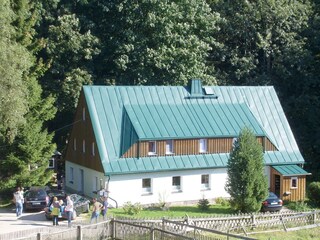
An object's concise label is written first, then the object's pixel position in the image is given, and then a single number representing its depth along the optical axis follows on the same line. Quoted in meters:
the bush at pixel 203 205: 37.97
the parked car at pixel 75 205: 32.41
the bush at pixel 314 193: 39.94
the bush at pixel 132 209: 35.89
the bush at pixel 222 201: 39.92
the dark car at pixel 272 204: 37.75
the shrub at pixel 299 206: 38.63
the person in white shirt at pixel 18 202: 33.97
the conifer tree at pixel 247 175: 35.84
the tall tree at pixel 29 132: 39.41
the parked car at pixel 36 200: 35.06
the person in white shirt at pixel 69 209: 30.70
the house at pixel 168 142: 38.88
